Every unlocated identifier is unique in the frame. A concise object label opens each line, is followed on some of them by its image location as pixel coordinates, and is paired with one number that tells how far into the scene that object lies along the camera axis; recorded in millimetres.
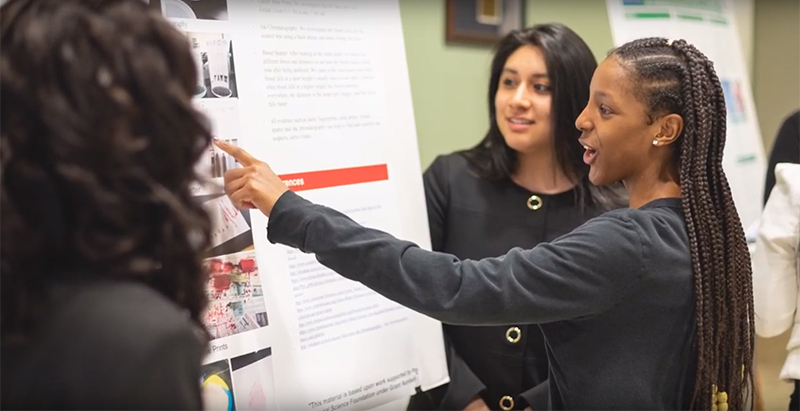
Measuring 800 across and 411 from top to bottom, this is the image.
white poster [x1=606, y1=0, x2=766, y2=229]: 2680
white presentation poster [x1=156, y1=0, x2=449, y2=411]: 1438
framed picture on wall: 2414
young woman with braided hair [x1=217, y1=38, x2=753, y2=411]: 1188
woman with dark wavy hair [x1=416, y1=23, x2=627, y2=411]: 1818
